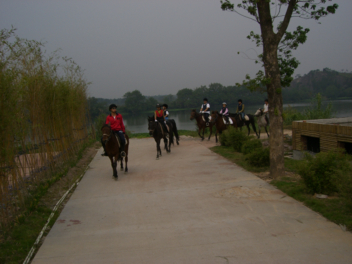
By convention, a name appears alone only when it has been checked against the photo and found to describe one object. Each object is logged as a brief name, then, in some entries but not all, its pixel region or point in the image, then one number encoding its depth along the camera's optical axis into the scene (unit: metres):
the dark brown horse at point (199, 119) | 16.44
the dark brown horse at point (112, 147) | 8.58
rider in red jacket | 9.02
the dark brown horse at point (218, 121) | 15.59
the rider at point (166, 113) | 14.46
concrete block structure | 7.44
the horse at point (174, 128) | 15.09
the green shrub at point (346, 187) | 4.63
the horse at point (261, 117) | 16.47
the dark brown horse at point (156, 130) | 11.19
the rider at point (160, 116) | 12.42
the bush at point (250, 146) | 10.38
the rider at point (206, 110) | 16.77
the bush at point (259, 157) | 8.73
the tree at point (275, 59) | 7.27
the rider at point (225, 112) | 15.79
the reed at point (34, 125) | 5.00
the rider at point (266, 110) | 16.04
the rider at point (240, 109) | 16.92
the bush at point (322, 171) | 5.82
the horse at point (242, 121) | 16.72
